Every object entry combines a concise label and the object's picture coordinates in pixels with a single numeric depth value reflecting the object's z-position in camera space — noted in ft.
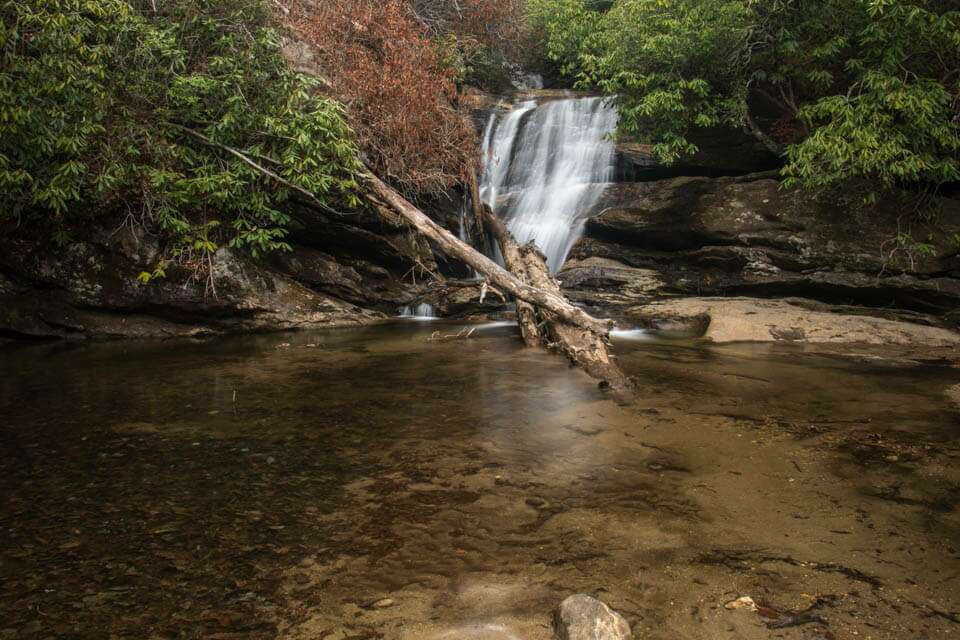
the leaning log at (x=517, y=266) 30.73
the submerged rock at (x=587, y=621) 7.47
